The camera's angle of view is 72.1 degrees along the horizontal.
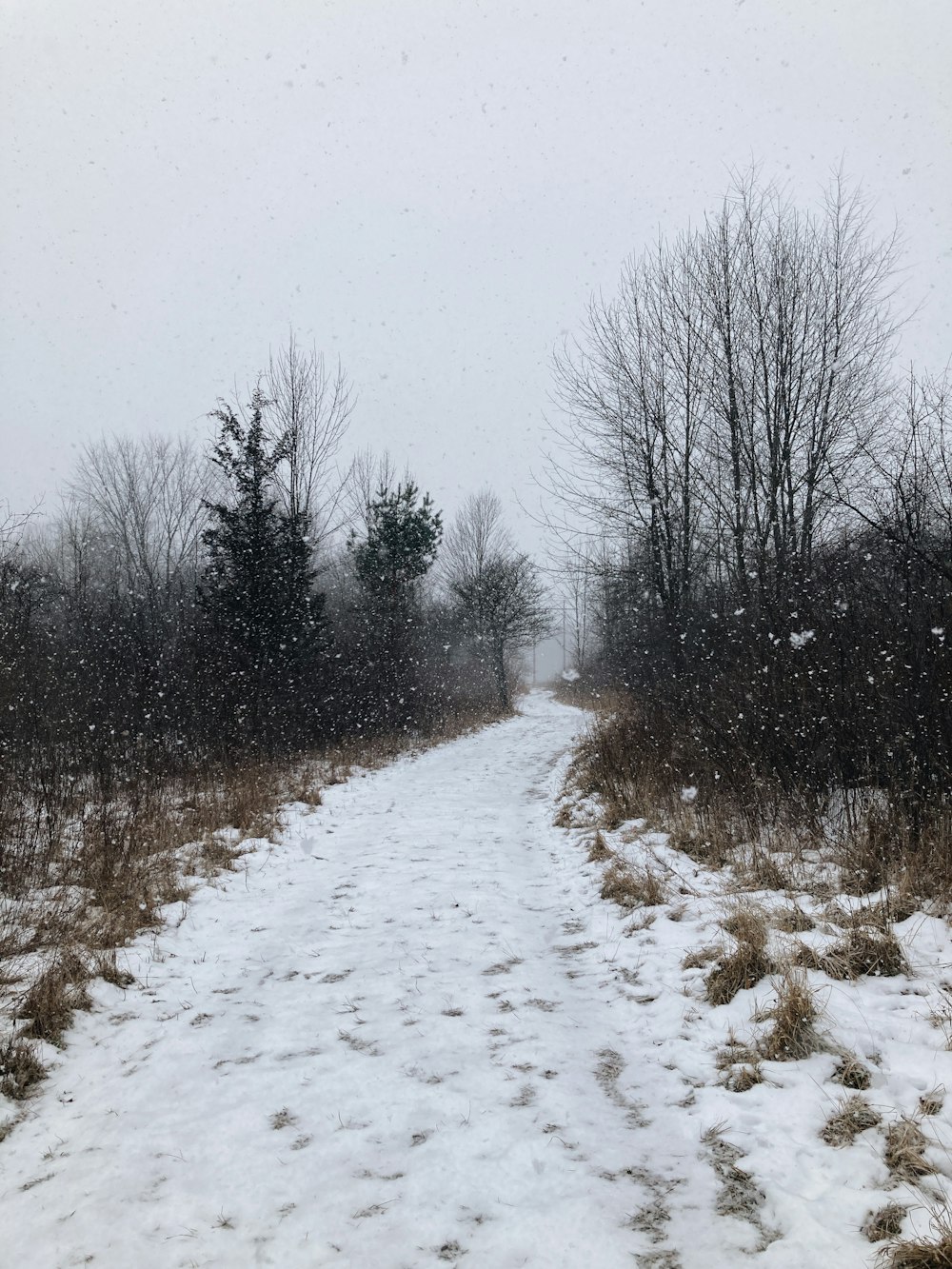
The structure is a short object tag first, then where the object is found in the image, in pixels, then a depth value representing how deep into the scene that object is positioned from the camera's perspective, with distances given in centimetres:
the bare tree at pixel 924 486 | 545
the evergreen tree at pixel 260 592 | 1222
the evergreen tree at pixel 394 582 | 1683
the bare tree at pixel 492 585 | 2912
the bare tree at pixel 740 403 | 1041
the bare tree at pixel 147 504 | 2795
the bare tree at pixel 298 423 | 1573
